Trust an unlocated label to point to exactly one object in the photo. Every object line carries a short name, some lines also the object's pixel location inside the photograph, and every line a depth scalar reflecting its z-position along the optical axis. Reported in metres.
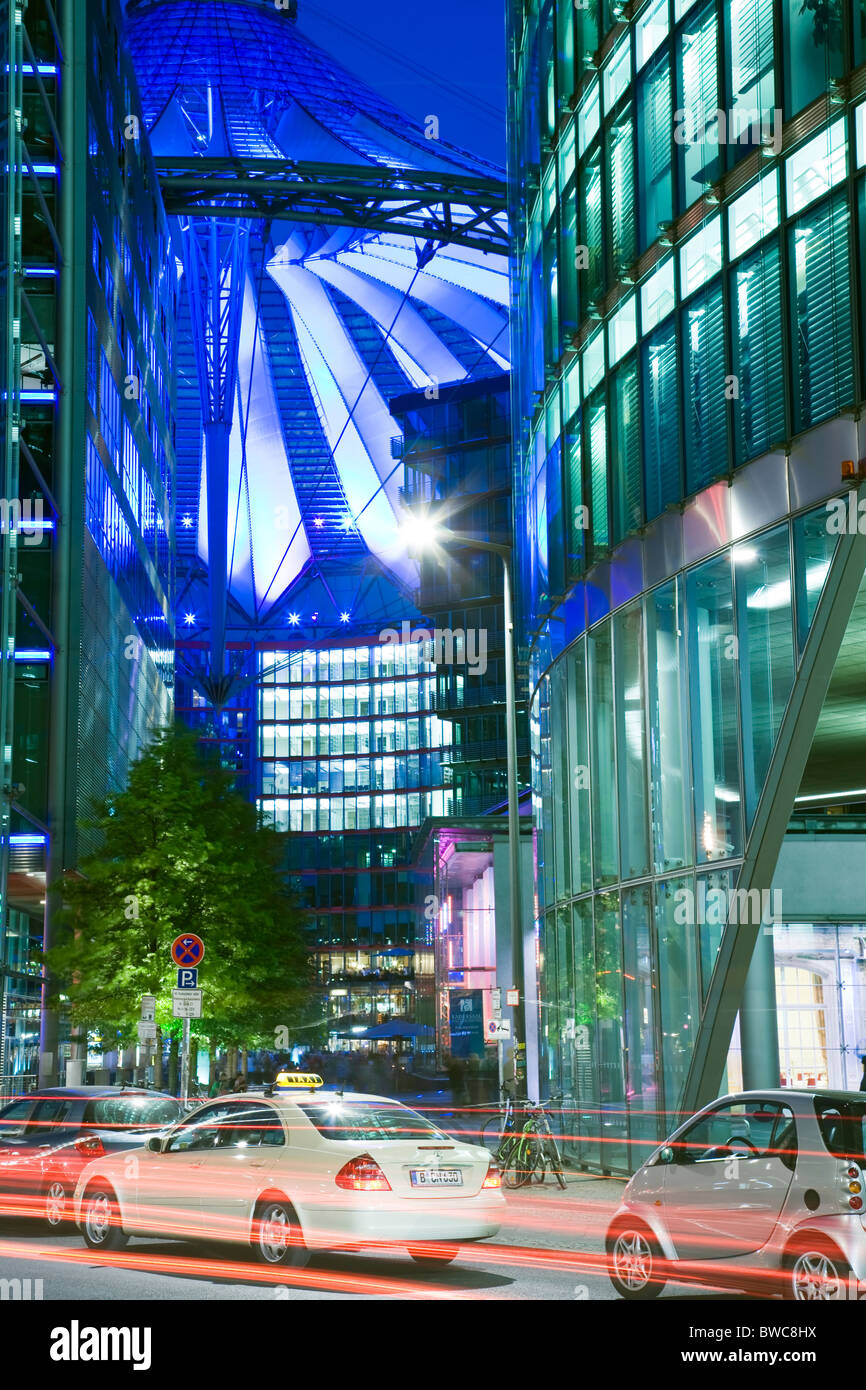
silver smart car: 9.95
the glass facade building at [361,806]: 131.62
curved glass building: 18.38
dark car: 16.56
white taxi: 12.42
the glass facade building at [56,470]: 42.06
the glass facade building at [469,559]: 91.12
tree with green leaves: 38.94
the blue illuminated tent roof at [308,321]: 85.31
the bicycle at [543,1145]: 22.80
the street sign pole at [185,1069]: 24.38
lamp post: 26.17
